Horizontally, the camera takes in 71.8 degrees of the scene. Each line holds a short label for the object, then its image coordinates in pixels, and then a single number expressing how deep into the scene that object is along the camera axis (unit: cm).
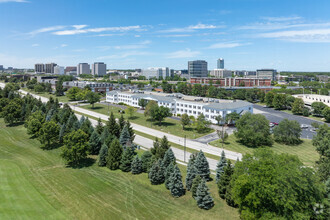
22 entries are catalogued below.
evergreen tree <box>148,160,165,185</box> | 3556
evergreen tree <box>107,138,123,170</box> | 4128
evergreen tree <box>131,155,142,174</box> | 3934
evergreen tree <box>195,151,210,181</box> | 3584
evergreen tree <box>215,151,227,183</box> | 3441
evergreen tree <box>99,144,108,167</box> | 4275
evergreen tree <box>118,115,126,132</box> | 5753
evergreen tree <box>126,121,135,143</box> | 5301
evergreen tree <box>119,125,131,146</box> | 5022
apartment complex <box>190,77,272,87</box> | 18150
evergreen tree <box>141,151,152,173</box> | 3971
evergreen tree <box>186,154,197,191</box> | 3369
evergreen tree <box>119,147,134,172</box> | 4038
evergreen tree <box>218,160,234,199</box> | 3053
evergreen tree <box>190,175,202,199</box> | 3142
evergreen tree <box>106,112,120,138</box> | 5462
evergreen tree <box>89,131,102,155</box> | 4831
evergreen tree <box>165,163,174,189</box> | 3453
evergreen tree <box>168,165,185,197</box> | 3186
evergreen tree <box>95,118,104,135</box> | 5400
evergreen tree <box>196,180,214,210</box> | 2896
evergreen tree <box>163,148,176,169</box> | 3763
